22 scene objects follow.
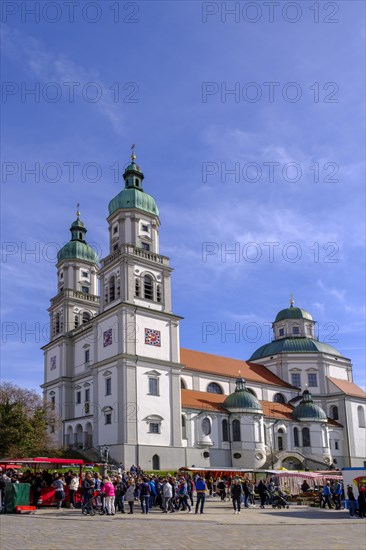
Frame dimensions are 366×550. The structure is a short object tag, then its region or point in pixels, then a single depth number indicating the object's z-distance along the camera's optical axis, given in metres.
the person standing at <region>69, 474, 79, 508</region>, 26.19
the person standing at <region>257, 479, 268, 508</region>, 30.39
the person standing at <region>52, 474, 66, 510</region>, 25.52
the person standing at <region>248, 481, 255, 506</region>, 32.27
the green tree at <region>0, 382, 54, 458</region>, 43.00
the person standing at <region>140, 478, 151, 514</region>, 24.69
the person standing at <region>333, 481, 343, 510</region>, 30.50
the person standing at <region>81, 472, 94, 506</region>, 23.53
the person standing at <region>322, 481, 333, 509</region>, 30.50
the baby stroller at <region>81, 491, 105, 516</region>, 23.58
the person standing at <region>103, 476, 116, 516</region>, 23.73
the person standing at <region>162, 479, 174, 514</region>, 25.30
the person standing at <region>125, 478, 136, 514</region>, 25.09
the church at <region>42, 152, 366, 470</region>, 49.94
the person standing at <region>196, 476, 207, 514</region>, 24.76
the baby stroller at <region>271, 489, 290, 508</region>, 30.92
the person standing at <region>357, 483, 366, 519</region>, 24.27
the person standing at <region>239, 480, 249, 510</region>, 30.34
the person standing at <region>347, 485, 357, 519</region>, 24.95
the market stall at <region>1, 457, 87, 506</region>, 25.88
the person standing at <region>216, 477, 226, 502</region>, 34.03
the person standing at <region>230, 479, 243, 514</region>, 25.52
